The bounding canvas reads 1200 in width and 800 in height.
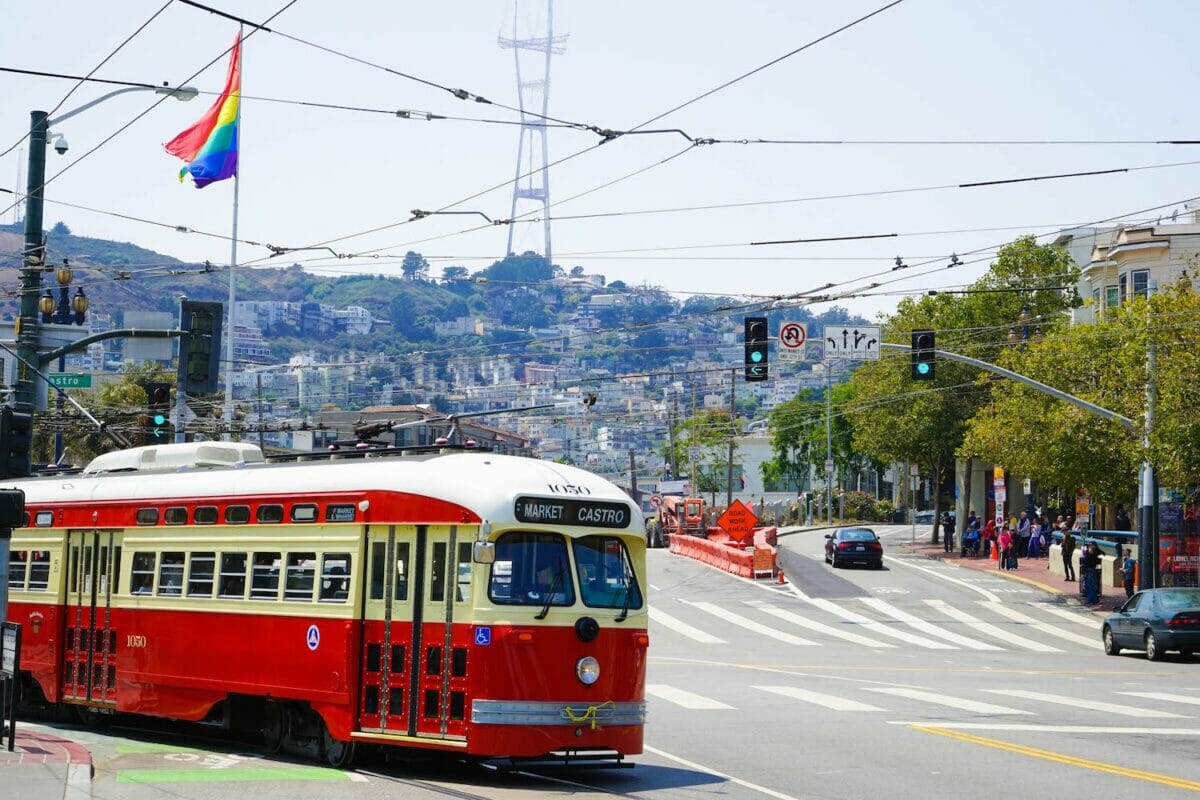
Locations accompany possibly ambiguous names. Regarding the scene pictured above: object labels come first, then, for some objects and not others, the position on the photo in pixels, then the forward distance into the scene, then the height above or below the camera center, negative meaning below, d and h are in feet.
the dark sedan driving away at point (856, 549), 186.50 -7.52
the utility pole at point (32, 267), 75.00 +8.85
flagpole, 176.76 +20.58
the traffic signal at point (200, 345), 81.05 +5.86
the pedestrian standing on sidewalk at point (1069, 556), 168.25 -6.75
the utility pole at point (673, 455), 421.59 +6.28
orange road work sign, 194.80 -5.10
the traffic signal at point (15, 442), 72.59 +0.53
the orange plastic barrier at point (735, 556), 178.50 -9.01
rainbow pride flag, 127.34 +24.73
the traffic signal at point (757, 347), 106.63 +8.98
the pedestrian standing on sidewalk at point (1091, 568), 146.30 -6.94
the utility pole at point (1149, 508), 130.11 -1.08
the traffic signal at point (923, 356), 111.95 +9.11
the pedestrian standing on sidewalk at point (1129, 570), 144.97 -6.92
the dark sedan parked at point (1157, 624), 102.32 -8.42
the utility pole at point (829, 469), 310.92 +2.64
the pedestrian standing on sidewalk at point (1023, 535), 202.80 -5.67
